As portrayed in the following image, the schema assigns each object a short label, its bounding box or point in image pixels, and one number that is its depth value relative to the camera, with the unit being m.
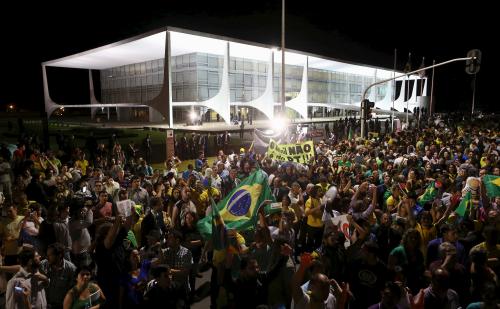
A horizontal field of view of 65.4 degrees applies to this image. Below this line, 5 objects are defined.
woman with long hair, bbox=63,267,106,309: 4.02
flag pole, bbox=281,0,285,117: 16.50
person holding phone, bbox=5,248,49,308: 4.04
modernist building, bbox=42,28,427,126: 34.75
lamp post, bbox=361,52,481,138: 16.78
